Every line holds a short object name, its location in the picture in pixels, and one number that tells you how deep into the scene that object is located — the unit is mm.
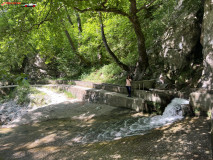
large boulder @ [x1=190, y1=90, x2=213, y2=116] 6898
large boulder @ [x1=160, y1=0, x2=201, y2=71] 10180
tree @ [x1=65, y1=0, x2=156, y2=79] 8359
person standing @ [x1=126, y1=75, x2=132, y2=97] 9828
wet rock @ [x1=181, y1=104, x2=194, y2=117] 7406
